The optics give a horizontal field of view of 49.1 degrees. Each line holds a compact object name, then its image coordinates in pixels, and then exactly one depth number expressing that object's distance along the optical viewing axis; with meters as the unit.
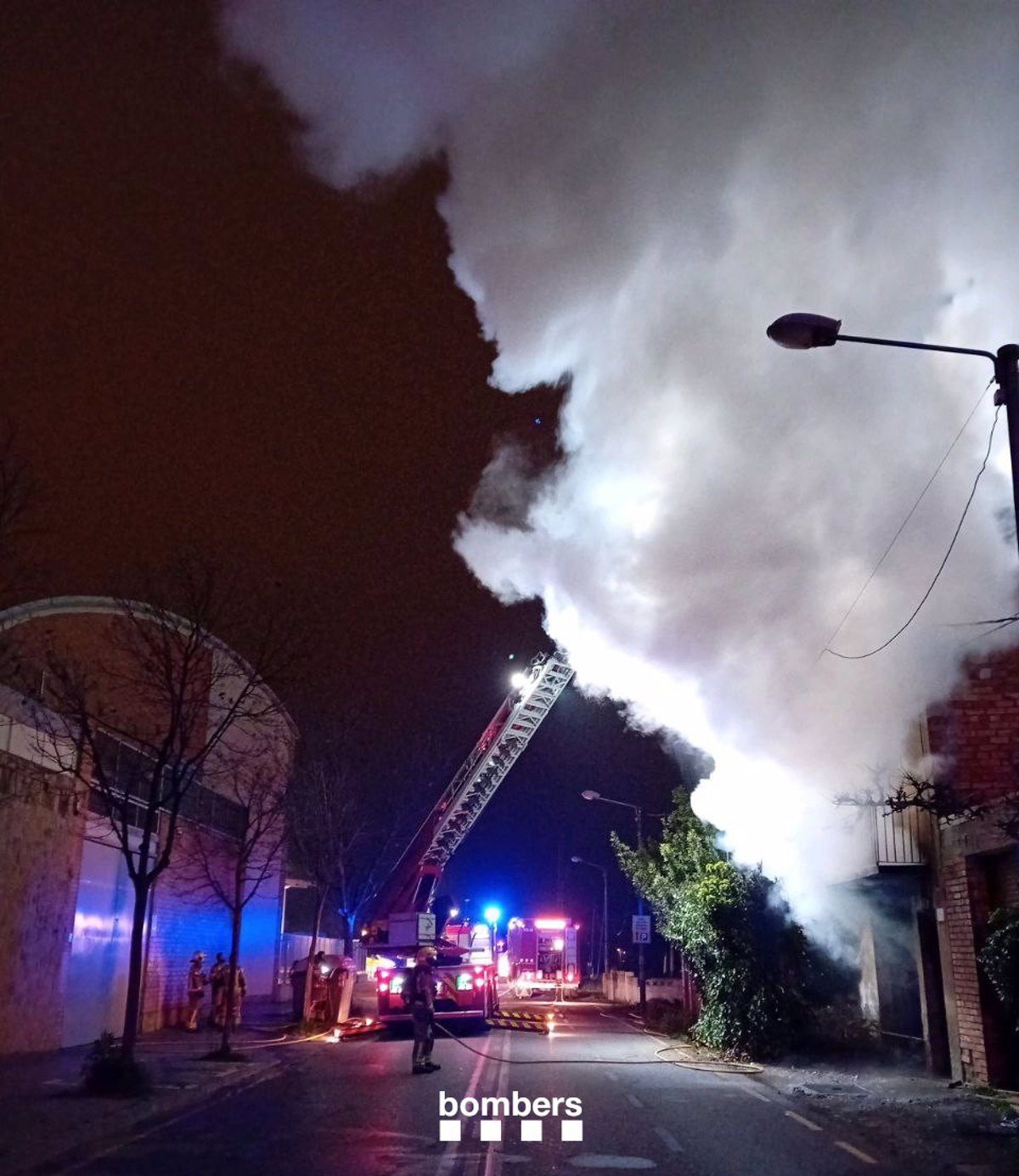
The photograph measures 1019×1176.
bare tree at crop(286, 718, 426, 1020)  29.47
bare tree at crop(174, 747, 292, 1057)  21.81
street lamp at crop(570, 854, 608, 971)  45.75
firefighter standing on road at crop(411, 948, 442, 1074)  15.44
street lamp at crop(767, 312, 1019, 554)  9.09
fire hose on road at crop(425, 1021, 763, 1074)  16.84
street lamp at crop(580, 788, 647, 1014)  30.38
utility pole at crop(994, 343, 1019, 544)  9.30
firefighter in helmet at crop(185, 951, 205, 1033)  22.67
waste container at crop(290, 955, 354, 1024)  24.03
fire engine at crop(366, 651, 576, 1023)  22.53
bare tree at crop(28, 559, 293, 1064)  14.61
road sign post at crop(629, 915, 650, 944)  30.27
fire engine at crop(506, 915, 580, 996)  43.62
